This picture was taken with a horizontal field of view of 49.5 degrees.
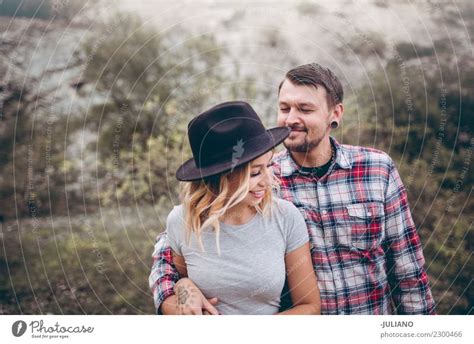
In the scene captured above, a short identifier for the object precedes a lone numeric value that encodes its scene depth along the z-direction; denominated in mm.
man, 1452
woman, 1331
